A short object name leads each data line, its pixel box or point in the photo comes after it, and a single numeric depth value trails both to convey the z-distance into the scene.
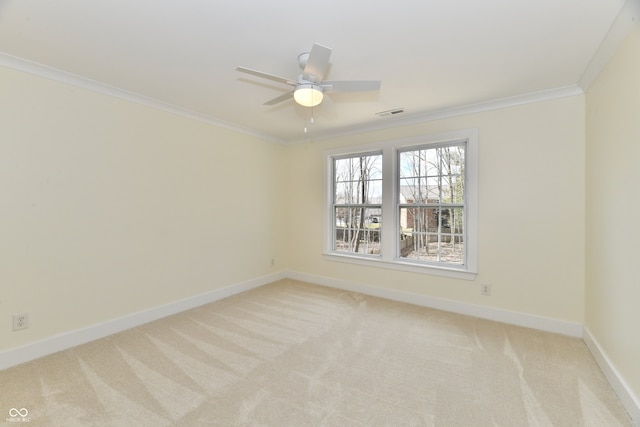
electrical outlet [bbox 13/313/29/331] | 2.15
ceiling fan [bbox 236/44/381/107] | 1.73
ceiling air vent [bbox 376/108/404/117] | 3.23
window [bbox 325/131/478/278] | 3.24
